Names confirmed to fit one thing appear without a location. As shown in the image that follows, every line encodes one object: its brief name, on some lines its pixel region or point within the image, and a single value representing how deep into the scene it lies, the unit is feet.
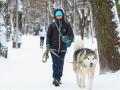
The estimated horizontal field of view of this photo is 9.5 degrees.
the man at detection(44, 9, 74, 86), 56.96
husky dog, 49.48
